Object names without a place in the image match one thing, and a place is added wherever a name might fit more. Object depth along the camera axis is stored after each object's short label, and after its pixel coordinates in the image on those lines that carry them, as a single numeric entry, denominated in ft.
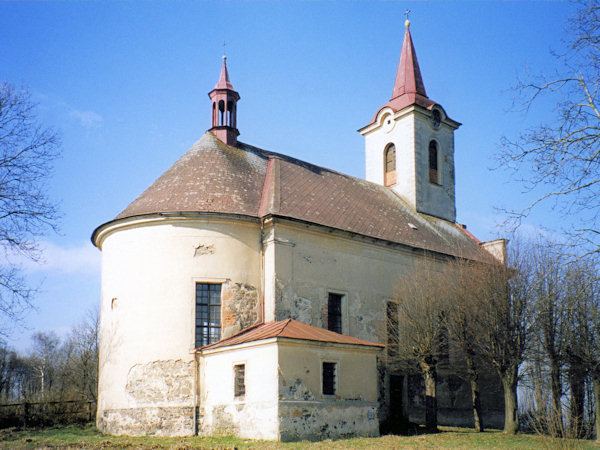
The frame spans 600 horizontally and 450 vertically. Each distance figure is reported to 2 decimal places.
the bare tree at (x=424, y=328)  71.46
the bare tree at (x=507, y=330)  72.69
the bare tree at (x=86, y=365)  132.87
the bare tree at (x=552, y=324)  73.92
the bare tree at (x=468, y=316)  74.79
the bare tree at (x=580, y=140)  31.37
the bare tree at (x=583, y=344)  72.02
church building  59.26
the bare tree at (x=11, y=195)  52.75
